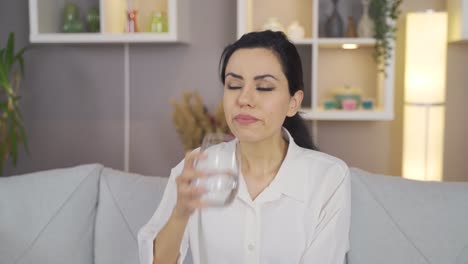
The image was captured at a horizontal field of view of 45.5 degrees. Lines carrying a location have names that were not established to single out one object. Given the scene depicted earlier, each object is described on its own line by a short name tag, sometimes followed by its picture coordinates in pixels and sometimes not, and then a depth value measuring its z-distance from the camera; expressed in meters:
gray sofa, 1.82
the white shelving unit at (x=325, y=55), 3.01
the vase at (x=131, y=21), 2.93
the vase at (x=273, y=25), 2.87
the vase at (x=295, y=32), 2.84
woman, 1.45
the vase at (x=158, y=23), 2.91
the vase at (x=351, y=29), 2.85
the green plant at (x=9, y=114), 2.93
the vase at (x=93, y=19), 3.02
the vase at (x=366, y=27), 2.81
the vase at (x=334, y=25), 2.87
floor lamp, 2.76
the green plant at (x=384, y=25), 2.72
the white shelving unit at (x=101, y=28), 2.85
